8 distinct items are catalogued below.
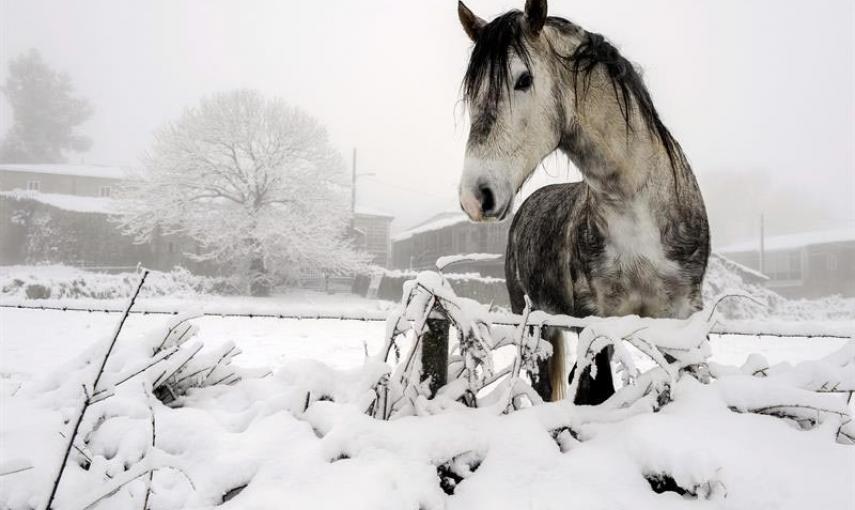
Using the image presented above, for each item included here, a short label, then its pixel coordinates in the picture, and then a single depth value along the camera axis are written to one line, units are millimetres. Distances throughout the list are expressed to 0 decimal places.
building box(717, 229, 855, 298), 26297
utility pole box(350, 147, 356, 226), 21234
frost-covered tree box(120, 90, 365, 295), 18938
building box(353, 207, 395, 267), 31922
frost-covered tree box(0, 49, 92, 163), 34031
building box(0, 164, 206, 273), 23266
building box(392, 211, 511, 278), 20922
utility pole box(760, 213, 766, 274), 27453
